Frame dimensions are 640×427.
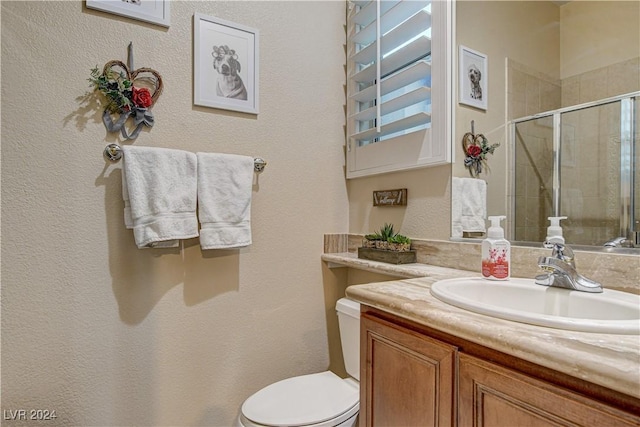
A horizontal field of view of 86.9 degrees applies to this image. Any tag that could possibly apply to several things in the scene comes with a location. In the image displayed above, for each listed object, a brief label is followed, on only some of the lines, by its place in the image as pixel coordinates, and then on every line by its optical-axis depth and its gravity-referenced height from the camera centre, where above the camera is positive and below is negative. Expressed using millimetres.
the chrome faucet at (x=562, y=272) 832 -146
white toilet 1169 -705
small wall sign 1544 +82
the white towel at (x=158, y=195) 1228 +73
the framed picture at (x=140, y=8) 1267 +798
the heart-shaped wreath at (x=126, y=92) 1261 +465
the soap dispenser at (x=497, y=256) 997 -122
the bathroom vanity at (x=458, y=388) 516 -324
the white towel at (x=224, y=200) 1366 +61
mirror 935 +306
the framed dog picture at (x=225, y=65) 1438 +661
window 1345 +592
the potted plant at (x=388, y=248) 1404 -145
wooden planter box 1394 -175
